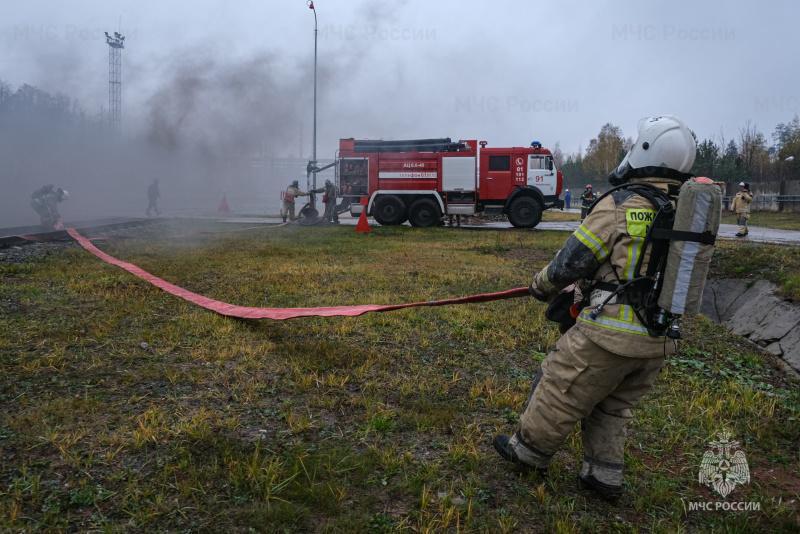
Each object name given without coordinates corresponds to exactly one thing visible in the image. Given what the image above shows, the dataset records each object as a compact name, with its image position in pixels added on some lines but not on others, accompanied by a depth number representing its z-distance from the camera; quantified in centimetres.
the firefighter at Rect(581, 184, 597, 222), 1919
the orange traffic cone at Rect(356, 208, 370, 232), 1531
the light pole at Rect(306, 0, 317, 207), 2009
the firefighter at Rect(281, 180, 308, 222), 1964
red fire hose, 346
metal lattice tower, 2977
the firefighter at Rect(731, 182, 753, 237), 1382
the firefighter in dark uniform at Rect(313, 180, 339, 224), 1900
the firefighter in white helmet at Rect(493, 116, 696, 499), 222
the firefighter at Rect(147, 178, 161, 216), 2112
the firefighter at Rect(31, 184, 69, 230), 1490
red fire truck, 1719
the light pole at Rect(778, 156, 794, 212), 2583
